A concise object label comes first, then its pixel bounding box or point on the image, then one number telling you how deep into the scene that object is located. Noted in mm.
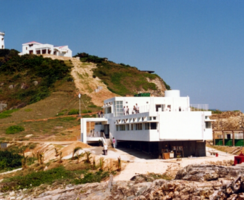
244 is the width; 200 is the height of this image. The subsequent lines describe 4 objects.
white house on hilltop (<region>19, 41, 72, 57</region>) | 106438
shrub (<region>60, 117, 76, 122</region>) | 59559
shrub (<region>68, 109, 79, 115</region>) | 64431
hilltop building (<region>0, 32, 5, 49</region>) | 118144
